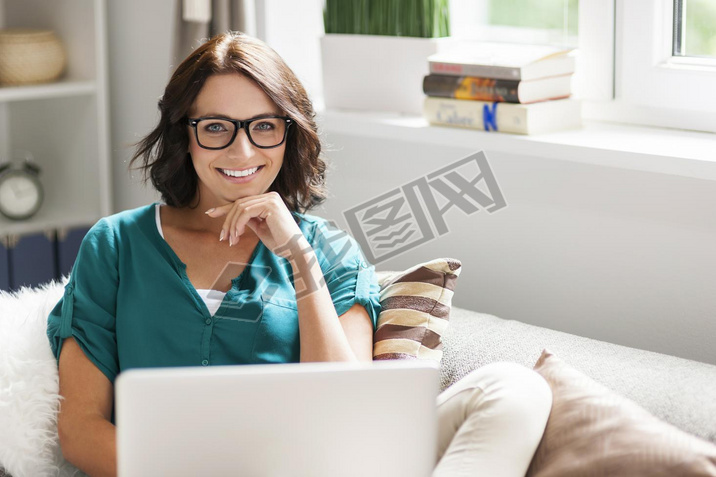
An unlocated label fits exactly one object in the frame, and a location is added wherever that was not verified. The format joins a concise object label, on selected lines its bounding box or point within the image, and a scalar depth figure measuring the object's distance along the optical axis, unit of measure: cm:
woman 157
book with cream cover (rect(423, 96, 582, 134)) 203
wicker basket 269
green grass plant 230
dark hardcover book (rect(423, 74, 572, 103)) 203
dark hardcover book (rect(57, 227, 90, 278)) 288
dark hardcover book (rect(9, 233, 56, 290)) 277
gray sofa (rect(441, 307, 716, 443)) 146
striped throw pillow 168
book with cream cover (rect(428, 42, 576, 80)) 202
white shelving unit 278
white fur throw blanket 152
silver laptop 100
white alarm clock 275
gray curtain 246
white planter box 233
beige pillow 125
